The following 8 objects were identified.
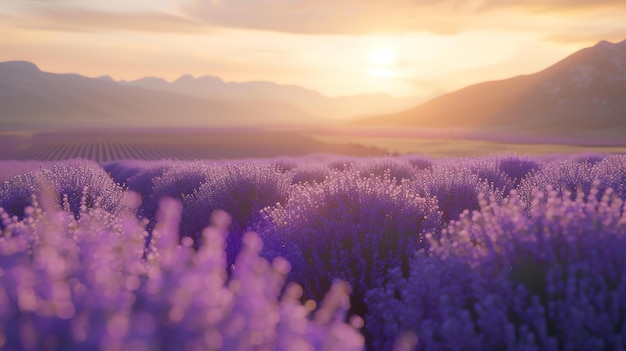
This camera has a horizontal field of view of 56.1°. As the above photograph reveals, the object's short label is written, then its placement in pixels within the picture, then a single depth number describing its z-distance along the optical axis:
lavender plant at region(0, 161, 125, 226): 9.52
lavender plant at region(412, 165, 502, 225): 9.33
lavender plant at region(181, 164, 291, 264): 9.69
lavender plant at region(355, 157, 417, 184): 15.36
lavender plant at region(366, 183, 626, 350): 3.57
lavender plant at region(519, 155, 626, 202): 9.10
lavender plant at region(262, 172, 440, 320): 5.82
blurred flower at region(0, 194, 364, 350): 3.04
